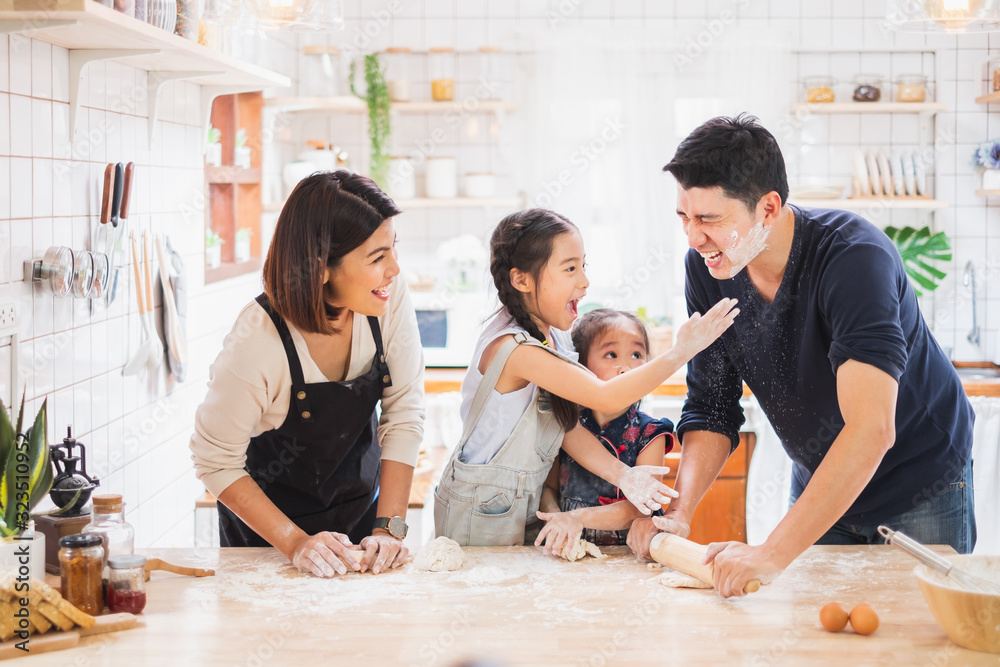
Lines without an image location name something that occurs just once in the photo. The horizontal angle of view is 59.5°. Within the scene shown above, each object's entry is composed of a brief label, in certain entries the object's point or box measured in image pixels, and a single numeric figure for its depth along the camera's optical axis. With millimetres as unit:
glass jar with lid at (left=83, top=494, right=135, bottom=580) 1349
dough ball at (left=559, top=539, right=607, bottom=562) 1523
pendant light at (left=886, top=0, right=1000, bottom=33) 2096
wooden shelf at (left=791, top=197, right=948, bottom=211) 3838
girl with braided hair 1635
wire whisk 1216
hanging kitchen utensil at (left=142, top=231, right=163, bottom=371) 2328
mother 1530
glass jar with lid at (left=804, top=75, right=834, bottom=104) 3941
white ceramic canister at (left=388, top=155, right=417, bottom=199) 4004
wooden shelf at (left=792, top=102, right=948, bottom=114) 3842
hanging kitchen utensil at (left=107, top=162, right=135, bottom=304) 2100
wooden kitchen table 1167
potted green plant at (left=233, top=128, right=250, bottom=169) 3250
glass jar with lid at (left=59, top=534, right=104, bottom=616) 1276
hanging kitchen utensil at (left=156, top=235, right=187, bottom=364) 2412
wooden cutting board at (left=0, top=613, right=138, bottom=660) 1180
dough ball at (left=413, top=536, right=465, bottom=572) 1469
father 1315
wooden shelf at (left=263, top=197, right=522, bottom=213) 3951
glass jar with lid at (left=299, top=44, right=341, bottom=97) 3812
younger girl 1773
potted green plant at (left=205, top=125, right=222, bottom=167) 2951
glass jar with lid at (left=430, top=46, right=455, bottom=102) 3977
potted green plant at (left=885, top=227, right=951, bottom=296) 3934
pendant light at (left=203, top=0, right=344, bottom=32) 2152
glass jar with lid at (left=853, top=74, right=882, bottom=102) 3908
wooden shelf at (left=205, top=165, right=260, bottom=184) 2965
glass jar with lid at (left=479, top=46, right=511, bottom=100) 4125
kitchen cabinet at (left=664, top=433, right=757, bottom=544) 2854
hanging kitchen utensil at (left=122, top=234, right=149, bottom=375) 2252
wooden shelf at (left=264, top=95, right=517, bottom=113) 3539
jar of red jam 1292
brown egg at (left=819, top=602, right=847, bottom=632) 1214
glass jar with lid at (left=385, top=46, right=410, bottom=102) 4082
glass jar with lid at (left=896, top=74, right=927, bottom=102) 3881
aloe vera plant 1290
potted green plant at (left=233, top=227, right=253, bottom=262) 3314
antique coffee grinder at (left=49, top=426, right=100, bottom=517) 1415
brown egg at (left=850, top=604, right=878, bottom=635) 1201
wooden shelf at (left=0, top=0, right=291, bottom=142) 1484
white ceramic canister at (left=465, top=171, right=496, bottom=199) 4027
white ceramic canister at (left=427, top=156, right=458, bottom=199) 4016
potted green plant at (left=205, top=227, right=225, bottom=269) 2957
